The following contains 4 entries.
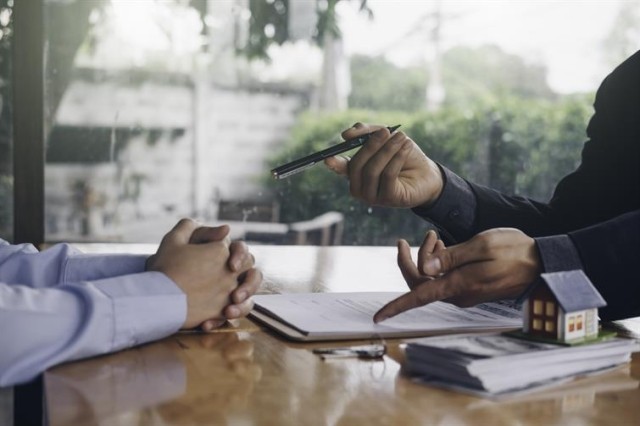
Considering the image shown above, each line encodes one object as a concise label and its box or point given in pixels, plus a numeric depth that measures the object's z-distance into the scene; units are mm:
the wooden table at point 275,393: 692
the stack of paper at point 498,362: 763
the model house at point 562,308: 837
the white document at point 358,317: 1015
